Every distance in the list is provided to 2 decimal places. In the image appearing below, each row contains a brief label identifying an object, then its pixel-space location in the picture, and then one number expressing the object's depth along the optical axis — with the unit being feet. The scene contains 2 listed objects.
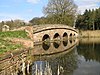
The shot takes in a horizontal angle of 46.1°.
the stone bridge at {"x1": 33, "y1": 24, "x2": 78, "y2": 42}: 68.43
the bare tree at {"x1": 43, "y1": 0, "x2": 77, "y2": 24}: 104.83
